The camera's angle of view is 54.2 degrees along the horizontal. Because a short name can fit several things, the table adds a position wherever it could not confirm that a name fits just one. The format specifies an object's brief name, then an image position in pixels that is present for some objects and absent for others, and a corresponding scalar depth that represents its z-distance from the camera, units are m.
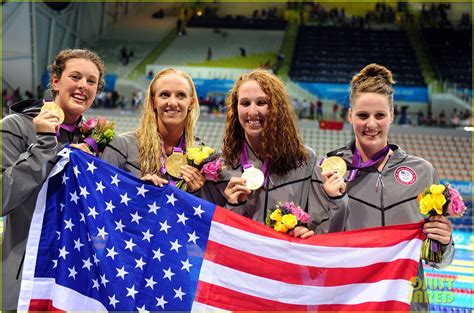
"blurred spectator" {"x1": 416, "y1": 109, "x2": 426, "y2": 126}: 17.00
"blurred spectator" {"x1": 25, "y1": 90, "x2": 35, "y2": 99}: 20.35
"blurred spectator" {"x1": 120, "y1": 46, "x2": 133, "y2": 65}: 24.52
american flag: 2.38
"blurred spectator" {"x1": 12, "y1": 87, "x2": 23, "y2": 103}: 19.77
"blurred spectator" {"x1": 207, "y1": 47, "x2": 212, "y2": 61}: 24.36
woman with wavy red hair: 2.46
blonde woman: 2.73
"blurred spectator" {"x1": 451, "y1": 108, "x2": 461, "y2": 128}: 16.81
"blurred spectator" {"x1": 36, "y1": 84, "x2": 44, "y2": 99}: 20.54
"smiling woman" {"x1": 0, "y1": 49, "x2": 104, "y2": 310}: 2.30
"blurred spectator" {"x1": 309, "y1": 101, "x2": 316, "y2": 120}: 17.11
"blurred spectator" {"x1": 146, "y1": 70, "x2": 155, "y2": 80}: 20.56
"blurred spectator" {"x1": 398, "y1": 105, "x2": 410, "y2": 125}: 17.02
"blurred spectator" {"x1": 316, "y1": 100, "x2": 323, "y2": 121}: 17.00
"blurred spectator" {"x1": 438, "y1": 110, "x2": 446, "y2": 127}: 16.85
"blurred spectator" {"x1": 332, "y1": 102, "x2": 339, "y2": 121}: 16.77
